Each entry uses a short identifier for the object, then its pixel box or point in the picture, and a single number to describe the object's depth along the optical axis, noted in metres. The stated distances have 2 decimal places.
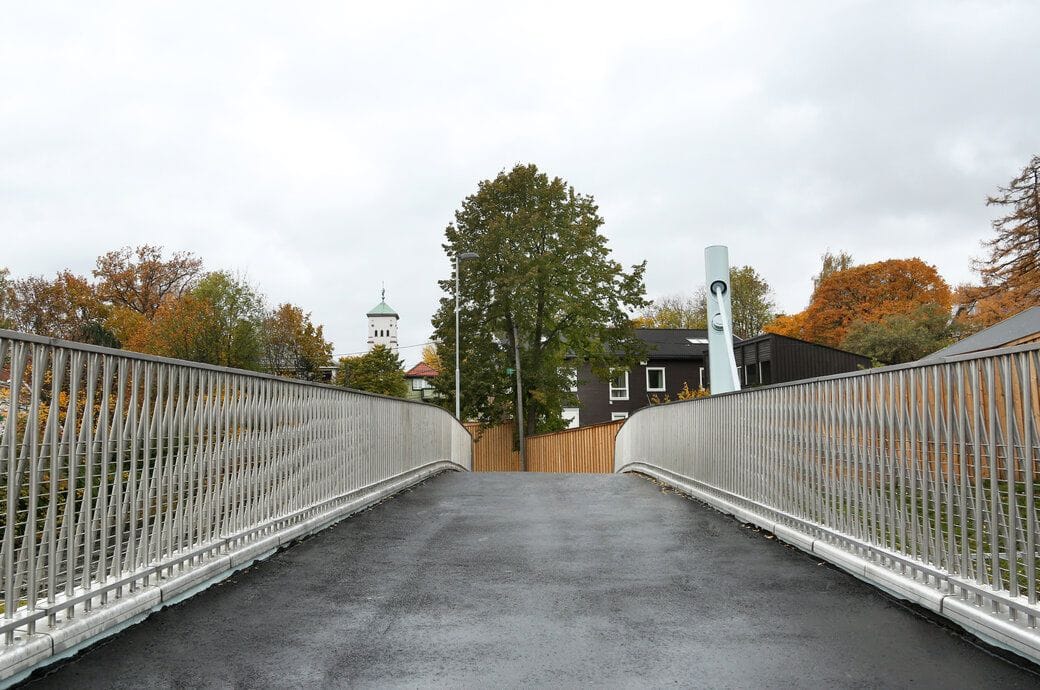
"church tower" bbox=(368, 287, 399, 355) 167.00
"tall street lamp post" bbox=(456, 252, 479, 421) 34.55
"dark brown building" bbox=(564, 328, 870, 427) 56.06
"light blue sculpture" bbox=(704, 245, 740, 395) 22.88
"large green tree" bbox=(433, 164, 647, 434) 39.91
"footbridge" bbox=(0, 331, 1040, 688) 4.18
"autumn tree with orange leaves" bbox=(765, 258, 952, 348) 59.53
